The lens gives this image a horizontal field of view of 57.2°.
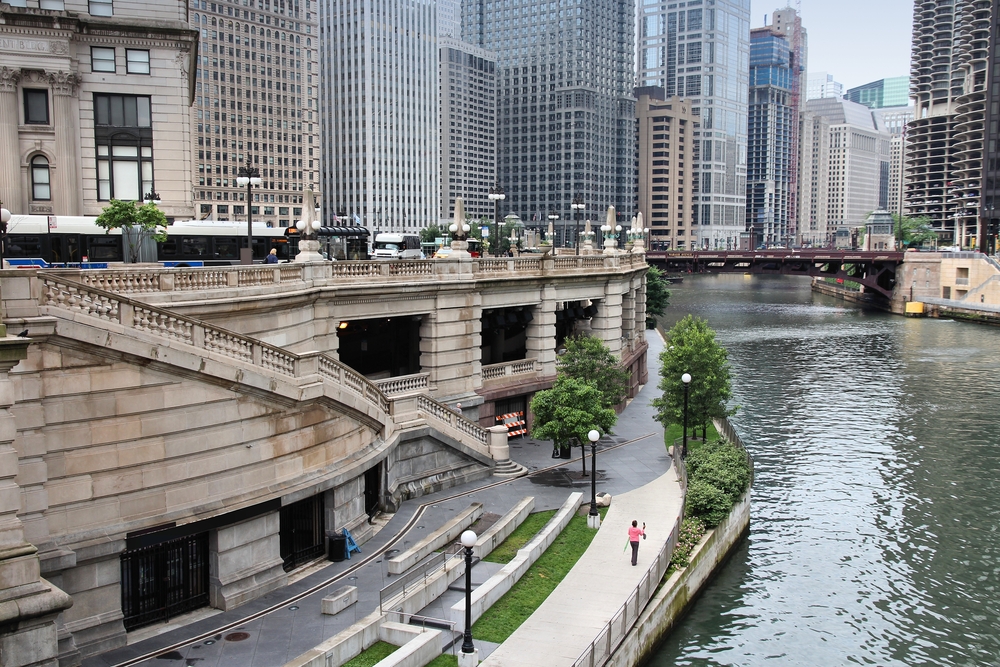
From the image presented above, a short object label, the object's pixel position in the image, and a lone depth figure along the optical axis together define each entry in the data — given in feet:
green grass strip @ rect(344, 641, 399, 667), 68.08
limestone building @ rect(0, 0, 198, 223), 112.98
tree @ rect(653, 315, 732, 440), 140.97
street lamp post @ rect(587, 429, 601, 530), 102.78
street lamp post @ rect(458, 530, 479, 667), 68.90
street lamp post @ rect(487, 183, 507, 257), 191.62
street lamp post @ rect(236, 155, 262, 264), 118.77
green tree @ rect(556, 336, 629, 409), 138.31
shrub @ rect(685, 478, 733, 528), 107.24
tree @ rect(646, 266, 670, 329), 357.41
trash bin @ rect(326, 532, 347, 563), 90.22
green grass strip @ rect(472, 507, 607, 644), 76.48
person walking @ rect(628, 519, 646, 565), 90.89
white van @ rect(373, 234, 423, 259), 199.61
